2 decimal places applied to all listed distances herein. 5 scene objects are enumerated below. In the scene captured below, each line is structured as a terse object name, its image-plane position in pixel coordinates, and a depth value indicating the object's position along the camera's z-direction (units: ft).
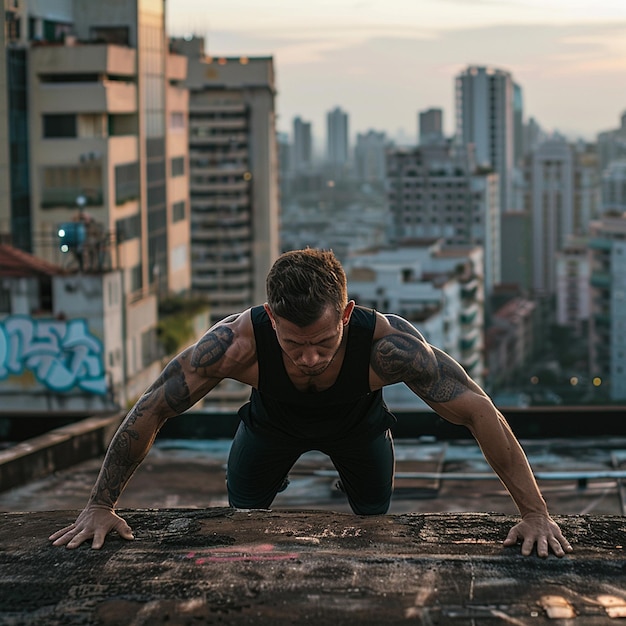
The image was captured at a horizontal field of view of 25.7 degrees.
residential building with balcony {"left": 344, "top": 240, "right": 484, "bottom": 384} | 197.77
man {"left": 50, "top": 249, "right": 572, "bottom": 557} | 9.84
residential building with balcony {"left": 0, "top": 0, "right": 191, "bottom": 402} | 105.40
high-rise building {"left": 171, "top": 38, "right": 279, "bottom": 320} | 216.95
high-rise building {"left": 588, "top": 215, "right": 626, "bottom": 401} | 238.68
